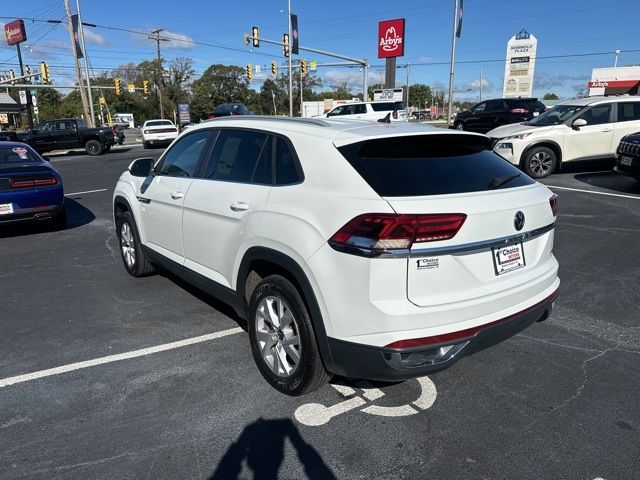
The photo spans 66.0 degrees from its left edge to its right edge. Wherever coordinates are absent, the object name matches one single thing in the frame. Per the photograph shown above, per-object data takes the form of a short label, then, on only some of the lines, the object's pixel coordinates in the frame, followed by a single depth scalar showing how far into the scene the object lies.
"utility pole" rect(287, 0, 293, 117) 41.05
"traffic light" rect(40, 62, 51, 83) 35.00
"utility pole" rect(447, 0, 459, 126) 34.44
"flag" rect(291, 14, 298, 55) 32.28
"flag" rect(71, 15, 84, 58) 35.09
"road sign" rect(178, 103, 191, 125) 47.00
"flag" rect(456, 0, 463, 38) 34.84
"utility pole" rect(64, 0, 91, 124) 35.11
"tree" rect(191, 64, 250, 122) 93.56
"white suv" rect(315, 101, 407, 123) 24.01
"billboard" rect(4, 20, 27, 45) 44.12
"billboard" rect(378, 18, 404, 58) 38.81
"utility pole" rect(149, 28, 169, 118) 57.73
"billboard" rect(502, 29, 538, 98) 51.59
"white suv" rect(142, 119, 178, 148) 28.02
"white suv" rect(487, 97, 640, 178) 11.42
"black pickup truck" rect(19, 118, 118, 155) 24.27
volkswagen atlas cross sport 2.52
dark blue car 7.16
